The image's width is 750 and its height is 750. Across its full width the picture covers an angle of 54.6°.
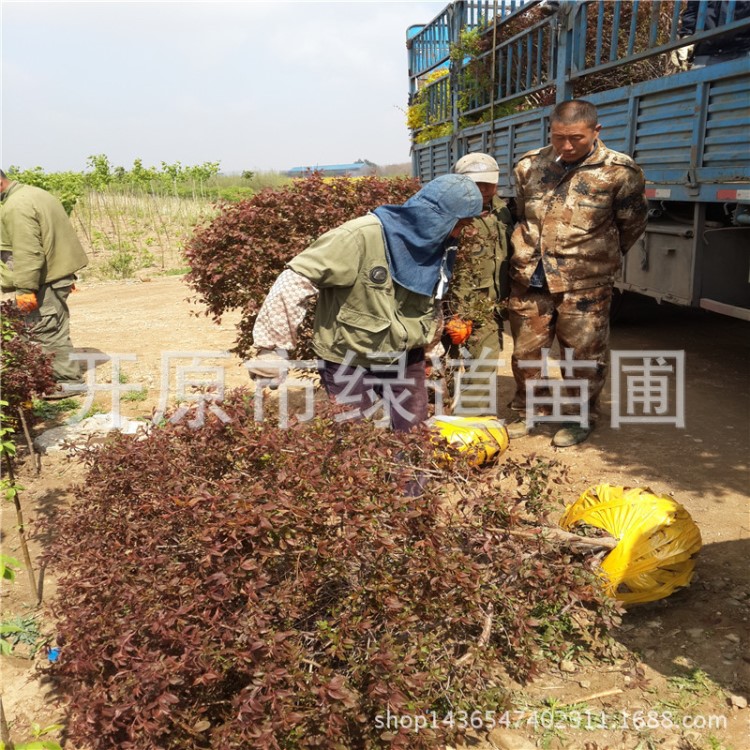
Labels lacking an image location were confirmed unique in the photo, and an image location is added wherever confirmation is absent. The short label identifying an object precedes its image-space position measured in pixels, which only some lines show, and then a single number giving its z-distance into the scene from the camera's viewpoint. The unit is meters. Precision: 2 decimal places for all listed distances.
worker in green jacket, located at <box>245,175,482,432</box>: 2.73
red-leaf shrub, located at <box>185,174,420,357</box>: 4.29
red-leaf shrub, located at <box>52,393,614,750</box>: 1.88
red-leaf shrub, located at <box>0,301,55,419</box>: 3.82
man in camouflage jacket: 4.23
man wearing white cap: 4.52
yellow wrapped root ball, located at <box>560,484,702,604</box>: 2.87
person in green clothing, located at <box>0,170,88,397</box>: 5.64
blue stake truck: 4.48
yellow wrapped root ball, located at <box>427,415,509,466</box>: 4.18
